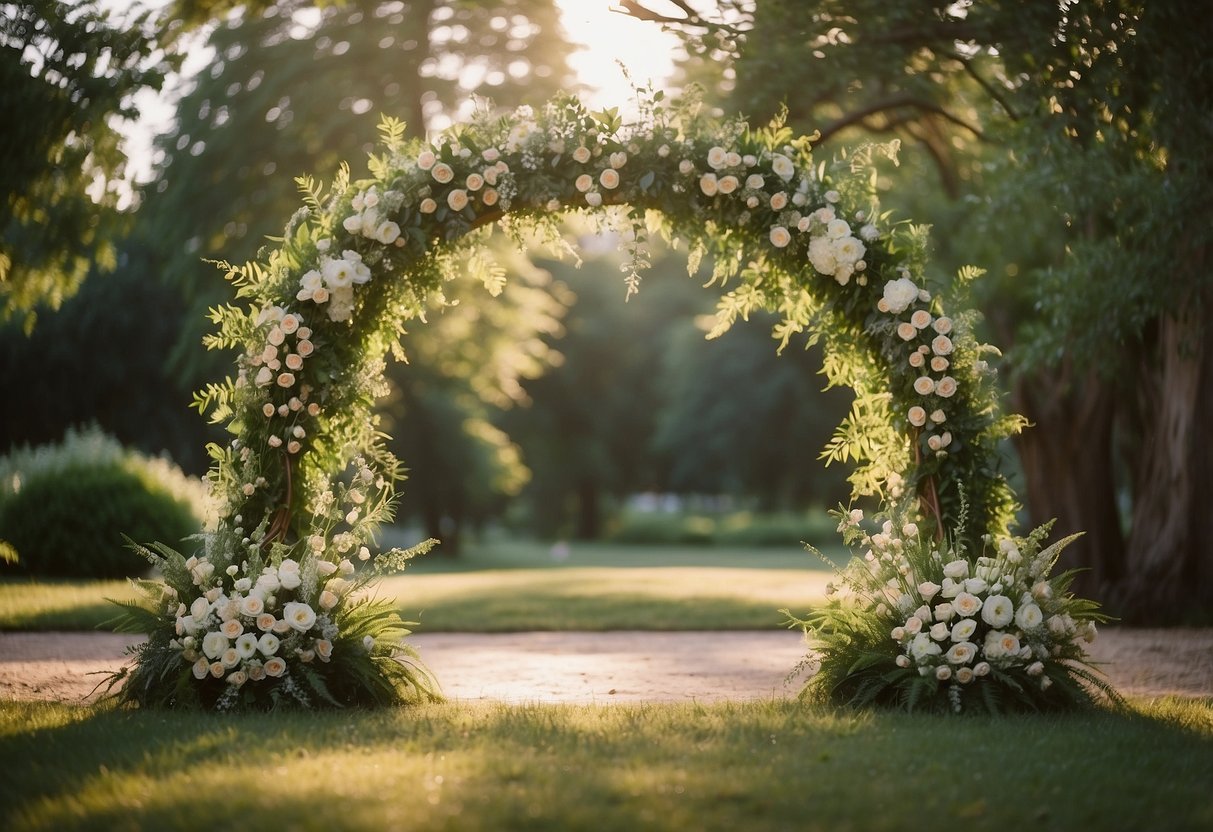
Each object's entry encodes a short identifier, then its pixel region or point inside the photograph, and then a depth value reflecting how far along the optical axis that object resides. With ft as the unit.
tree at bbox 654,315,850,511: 115.96
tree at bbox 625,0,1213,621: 31.96
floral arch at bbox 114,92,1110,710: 20.83
